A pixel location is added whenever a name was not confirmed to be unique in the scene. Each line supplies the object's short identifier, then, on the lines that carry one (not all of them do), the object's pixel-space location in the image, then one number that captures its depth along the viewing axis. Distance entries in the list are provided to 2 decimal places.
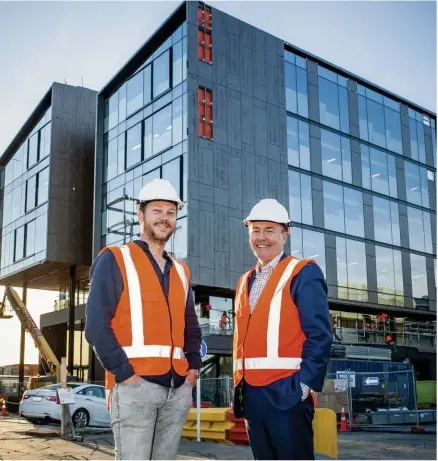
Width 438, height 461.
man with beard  3.94
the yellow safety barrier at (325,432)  7.16
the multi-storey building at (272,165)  33.19
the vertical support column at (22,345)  46.78
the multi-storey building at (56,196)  40.16
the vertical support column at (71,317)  41.06
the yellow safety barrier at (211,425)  13.06
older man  4.23
